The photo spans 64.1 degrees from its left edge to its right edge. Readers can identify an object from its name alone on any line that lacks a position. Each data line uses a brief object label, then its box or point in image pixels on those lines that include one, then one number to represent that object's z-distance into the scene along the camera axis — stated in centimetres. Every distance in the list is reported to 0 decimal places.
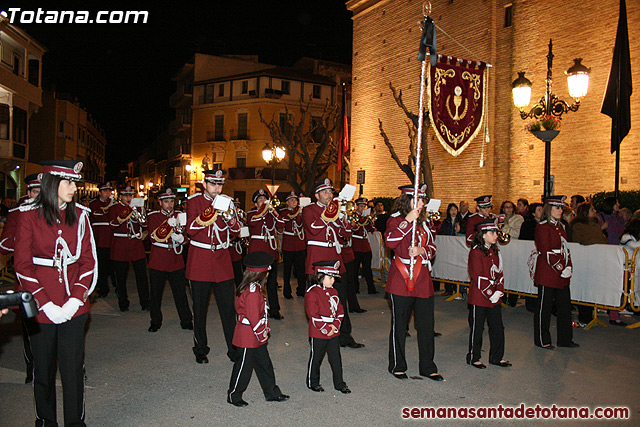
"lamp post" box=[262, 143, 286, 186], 2398
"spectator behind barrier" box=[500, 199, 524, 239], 1156
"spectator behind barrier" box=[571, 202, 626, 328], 909
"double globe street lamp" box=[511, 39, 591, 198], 1145
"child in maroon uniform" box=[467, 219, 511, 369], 653
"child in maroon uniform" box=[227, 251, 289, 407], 504
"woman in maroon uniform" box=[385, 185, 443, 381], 599
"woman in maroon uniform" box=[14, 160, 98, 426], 405
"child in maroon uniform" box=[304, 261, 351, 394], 546
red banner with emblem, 809
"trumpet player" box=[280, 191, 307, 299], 1084
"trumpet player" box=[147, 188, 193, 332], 799
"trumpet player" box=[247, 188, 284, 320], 1020
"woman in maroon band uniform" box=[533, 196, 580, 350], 737
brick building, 1617
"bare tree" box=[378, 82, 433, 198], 2077
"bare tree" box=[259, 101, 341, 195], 3447
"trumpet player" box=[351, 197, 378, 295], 1162
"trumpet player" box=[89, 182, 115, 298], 1100
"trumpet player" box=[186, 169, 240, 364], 640
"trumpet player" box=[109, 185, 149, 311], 955
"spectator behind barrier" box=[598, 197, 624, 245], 1050
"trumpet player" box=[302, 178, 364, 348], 708
